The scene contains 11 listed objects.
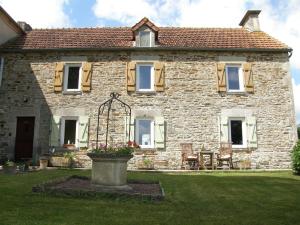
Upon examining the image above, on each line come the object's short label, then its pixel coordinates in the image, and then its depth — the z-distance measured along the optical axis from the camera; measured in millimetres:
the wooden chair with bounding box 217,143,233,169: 14250
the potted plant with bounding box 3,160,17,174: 10852
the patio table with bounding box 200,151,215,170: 13984
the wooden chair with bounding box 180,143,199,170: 14125
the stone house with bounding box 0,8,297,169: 14734
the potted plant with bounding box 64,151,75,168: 14303
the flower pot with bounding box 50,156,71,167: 14230
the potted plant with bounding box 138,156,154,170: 14336
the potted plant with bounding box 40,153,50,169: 13496
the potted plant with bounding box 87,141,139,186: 7602
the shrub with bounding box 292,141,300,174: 11430
